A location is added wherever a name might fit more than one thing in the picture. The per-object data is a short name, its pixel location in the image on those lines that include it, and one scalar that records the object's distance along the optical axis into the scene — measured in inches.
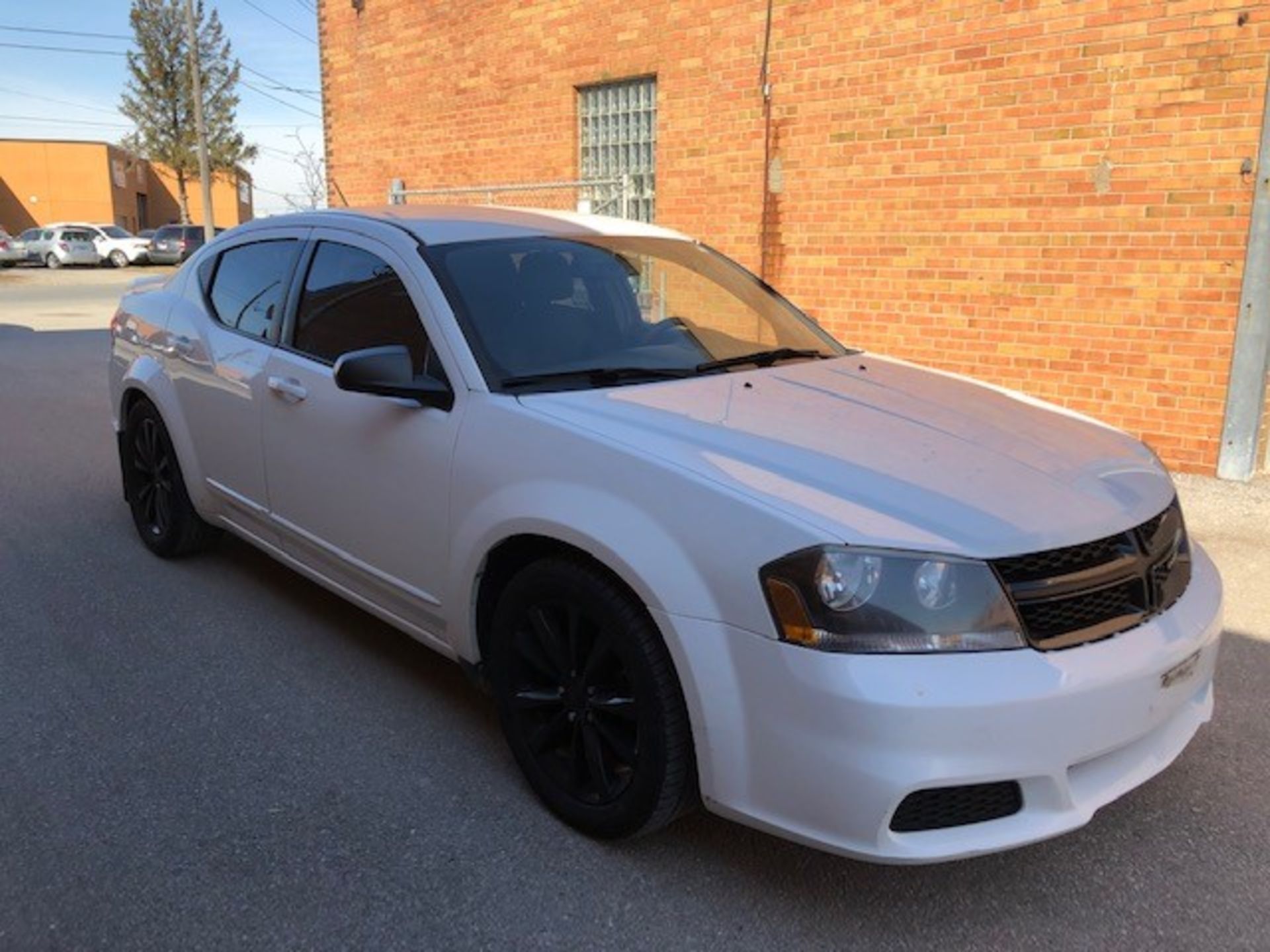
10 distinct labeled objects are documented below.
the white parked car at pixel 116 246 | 1510.8
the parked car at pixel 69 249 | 1482.5
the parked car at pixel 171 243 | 1525.6
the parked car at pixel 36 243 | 1496.1
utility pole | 1159.0
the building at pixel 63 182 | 1999.3
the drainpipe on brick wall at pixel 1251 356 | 241.8
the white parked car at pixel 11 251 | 1416.1
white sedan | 89.2
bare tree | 914.7
